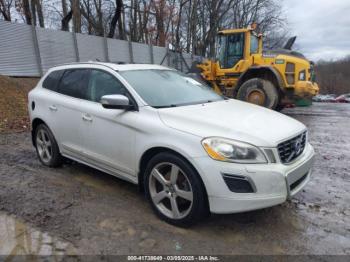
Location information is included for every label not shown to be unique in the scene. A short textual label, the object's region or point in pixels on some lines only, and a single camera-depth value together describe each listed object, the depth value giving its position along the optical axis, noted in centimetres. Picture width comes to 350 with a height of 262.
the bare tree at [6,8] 2311
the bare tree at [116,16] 2076
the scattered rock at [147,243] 283
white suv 279
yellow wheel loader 1067
